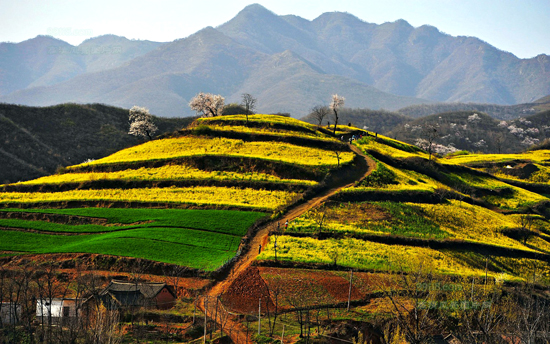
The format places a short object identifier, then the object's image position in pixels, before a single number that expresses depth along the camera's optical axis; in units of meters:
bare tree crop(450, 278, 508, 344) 37.66
